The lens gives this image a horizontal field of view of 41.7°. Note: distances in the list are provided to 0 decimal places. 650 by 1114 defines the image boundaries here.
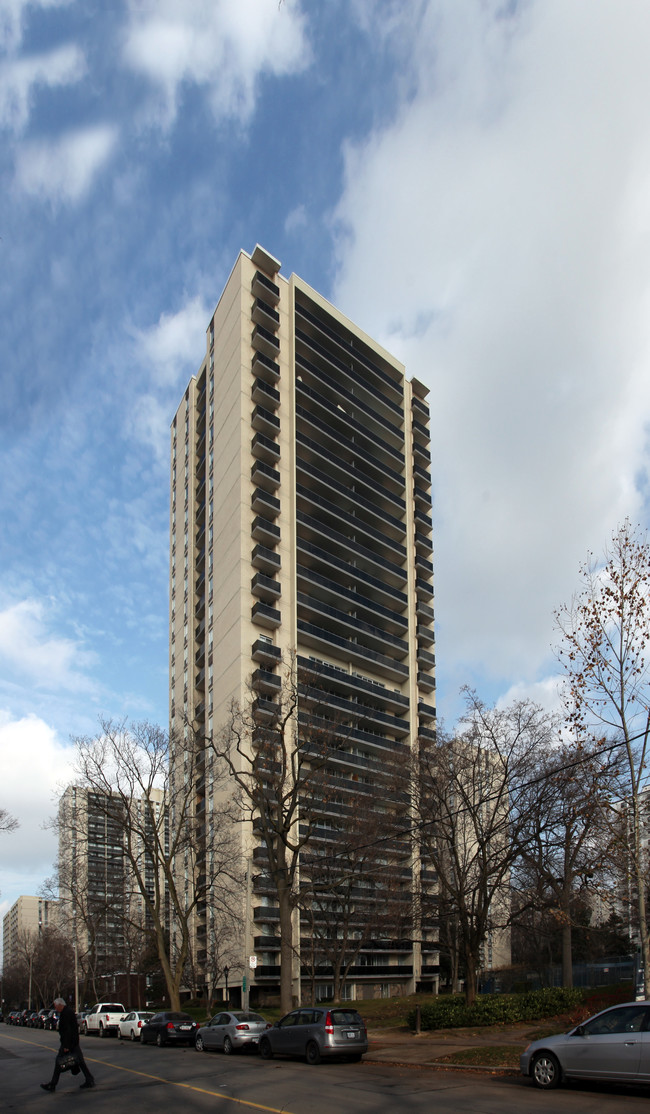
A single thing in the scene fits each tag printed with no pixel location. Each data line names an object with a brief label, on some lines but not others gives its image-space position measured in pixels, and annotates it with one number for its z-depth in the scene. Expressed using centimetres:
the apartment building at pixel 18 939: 12740
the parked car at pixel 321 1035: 2011
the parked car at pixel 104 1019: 4306
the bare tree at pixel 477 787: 3108
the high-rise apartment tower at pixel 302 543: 6744
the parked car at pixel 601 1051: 1310
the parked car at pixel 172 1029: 2994
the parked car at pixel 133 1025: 3600
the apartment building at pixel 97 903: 4394
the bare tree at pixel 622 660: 1938
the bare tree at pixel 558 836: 2194
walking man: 1573
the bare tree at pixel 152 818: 4319
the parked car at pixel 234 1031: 2478
